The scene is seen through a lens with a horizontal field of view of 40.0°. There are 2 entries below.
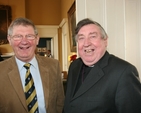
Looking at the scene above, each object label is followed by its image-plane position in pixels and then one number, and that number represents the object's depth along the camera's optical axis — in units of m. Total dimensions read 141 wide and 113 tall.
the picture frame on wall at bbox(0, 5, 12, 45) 5.41
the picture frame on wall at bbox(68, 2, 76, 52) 3.96
